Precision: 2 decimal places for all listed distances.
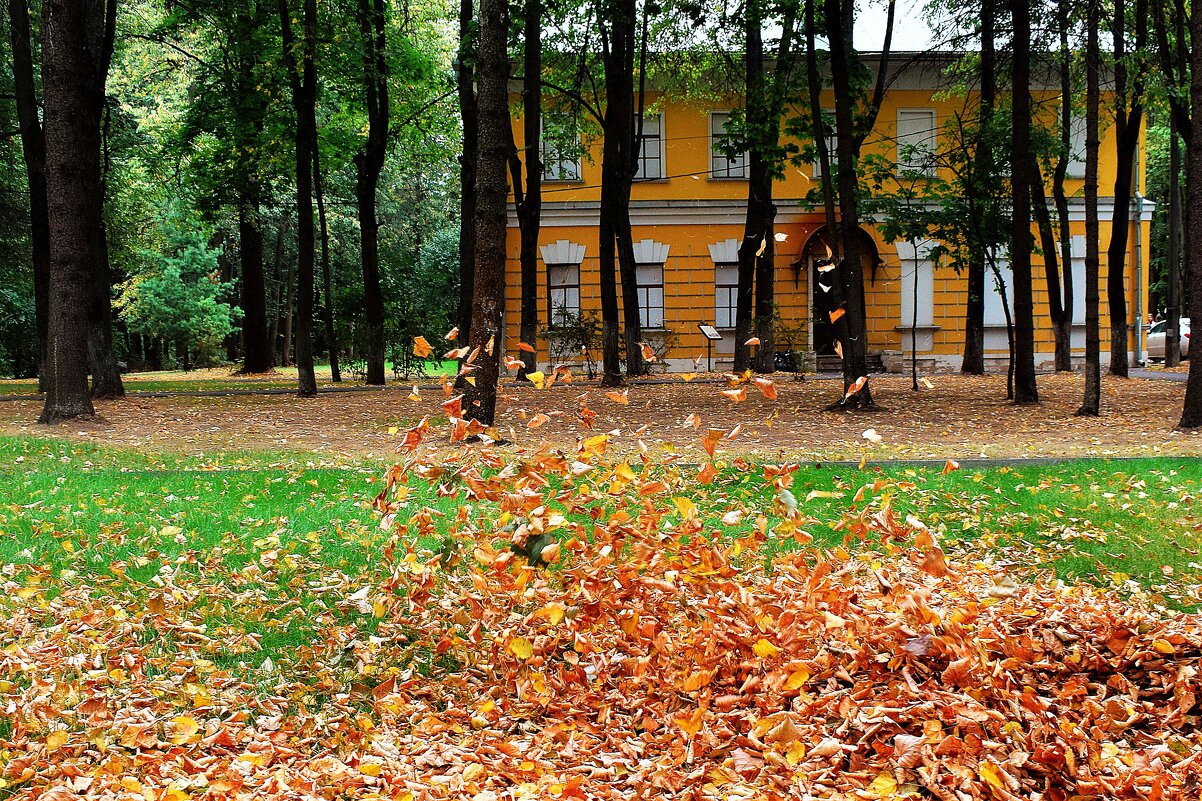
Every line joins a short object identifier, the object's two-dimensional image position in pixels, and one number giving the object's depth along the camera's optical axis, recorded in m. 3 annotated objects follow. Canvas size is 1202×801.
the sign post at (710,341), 21.25
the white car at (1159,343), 29.23
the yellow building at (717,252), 26.22
